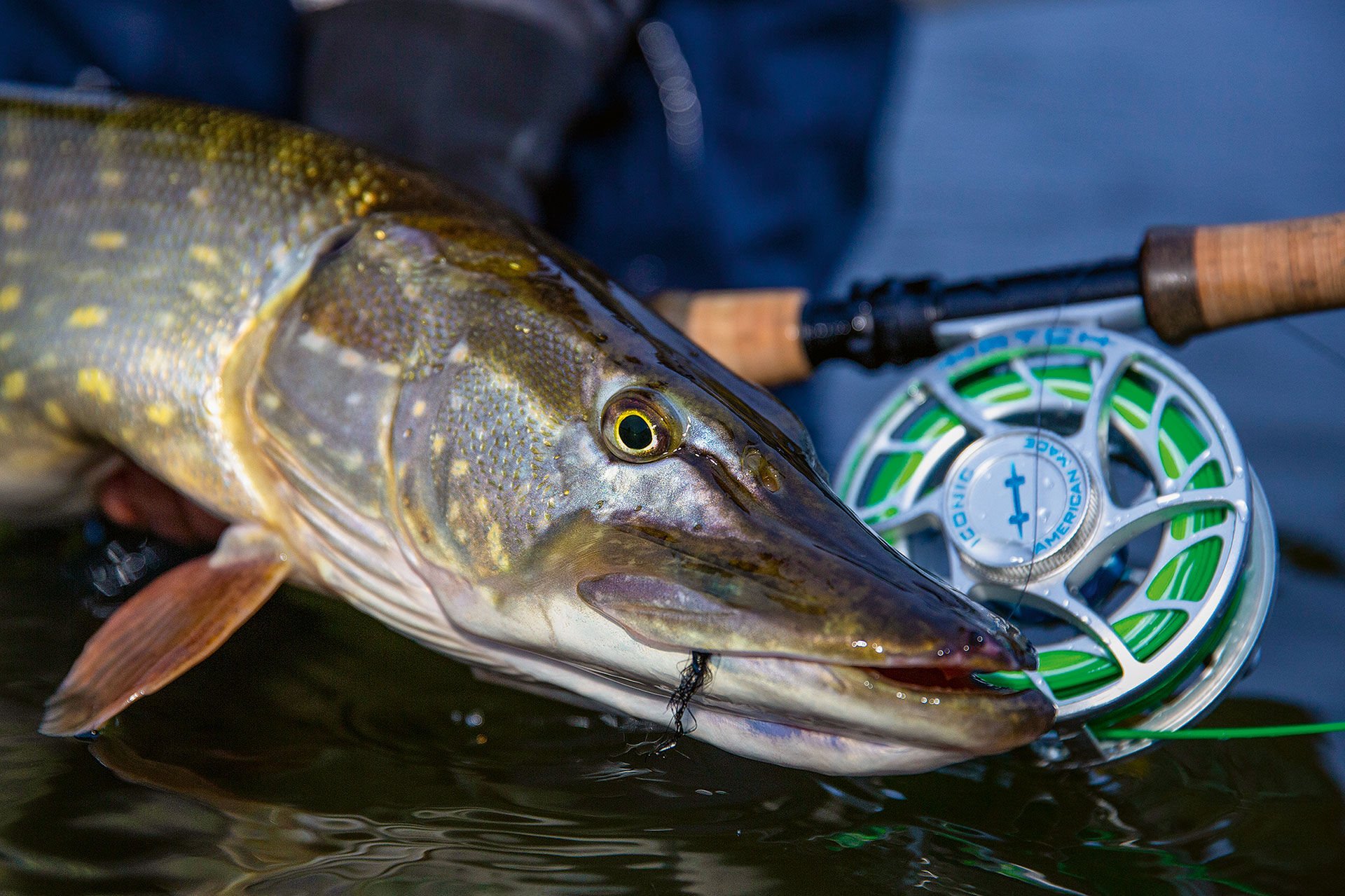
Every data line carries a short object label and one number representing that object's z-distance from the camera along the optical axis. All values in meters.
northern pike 0.71
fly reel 0.74
